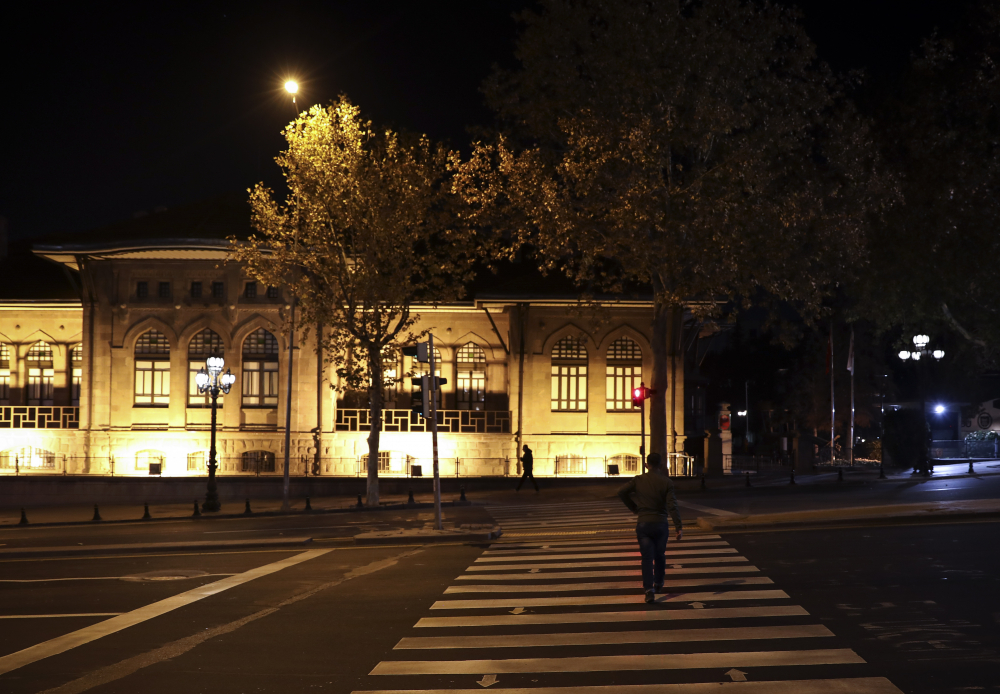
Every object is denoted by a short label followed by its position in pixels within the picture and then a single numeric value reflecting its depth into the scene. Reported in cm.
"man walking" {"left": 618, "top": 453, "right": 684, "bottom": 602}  1156
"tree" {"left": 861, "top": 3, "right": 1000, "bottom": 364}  3050
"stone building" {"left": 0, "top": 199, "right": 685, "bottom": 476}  3881
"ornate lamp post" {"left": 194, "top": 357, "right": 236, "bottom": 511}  2884
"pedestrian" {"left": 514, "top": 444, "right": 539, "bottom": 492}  3334
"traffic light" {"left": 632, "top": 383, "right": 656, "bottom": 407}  2876
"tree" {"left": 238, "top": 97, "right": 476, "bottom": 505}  2819
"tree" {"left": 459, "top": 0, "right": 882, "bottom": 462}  2428
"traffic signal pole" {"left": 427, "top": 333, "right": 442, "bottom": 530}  1997
